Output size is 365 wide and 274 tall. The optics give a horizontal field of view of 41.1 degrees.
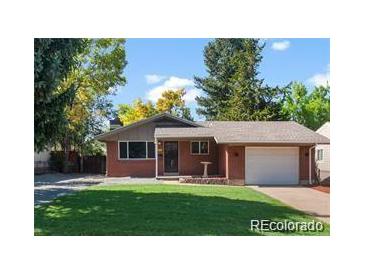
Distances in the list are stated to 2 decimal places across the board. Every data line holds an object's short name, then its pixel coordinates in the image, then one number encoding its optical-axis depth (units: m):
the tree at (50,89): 8.44
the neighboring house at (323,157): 10.86
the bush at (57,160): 13.70
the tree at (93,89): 11.47
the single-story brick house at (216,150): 14.56
